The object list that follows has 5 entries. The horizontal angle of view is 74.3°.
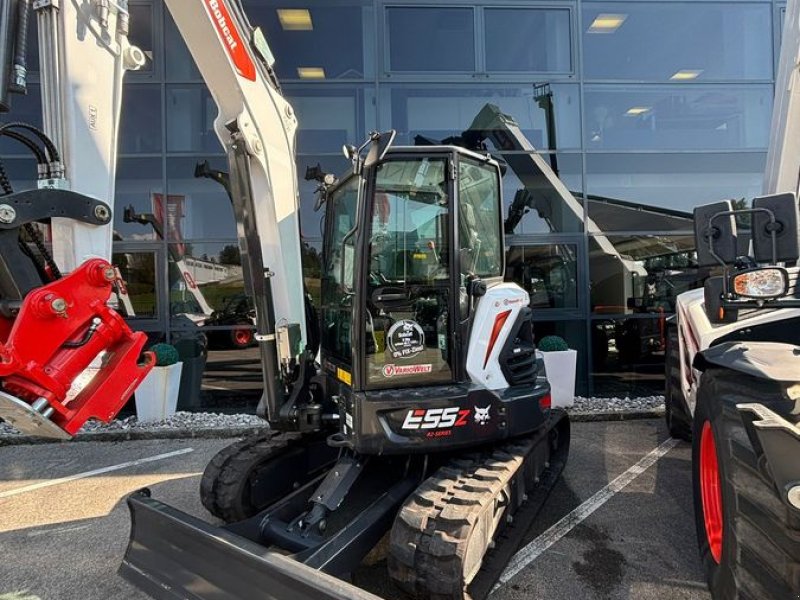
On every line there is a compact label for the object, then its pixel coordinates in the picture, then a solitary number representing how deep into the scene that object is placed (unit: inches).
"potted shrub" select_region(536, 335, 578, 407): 265.4
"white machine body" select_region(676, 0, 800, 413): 143.1
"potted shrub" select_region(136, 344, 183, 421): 259.1
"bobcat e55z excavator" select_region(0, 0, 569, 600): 85.4
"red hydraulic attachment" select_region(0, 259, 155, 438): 75.7
